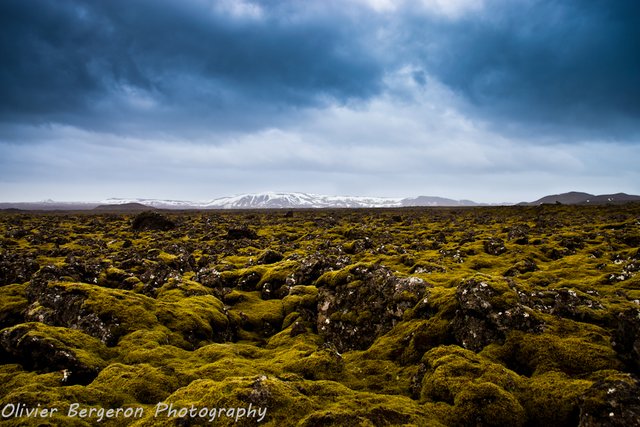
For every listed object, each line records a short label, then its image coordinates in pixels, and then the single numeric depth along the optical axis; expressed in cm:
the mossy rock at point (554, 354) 916
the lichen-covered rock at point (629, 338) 875
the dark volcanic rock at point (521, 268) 2167
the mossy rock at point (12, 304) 1472
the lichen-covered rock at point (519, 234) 3435
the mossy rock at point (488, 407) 758
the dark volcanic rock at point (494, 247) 3039
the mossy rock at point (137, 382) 894
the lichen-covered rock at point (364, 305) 1390
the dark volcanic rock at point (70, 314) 1259
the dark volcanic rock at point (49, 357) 973
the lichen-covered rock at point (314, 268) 1992
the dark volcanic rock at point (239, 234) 4653
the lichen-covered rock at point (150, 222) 6004
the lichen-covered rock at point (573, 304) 1159
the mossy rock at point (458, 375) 848
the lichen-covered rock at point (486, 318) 1080
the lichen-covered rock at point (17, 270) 1975
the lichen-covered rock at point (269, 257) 2758
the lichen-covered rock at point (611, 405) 622
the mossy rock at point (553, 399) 762
